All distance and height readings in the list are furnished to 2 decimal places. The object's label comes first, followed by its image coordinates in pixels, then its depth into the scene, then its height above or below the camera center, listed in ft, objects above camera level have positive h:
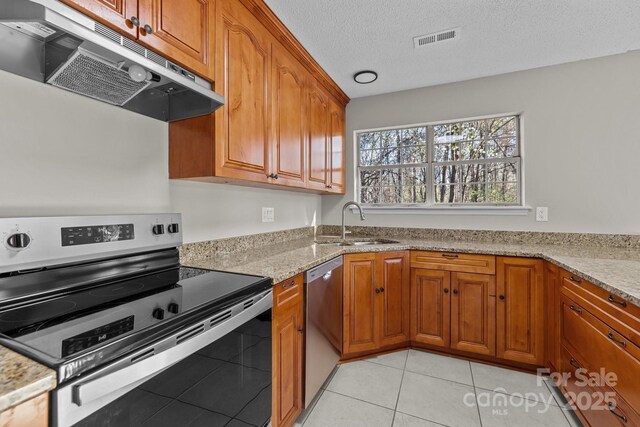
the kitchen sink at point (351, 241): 8.15 -0.85
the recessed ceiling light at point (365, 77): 8.30 +3.97
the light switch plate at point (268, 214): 7.54 -0.03
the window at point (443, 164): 8.79 +1.57
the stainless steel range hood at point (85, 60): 2.58 +1.67
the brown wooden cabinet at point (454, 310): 7.02 -2.44
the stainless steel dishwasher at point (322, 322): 5.29 -2.20
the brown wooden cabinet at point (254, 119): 4.70 +1.90
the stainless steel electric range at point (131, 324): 2.12 -0.95
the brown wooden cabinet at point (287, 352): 4.40 -2.23
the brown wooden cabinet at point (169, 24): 3.20 +2.35
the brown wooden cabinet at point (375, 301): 7.10 -2.22
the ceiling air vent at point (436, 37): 6.45 +3.95
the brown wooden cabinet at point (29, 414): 1.62 -1.15
